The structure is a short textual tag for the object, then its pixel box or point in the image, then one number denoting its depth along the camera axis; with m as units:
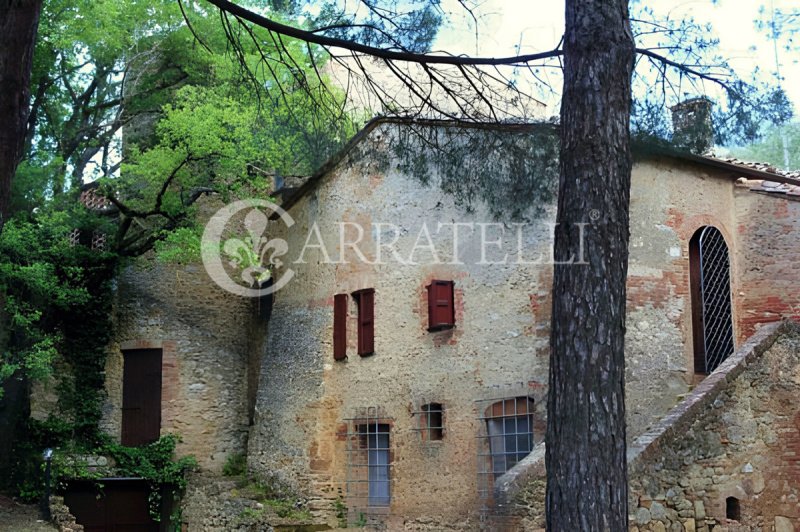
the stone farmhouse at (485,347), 11.77
